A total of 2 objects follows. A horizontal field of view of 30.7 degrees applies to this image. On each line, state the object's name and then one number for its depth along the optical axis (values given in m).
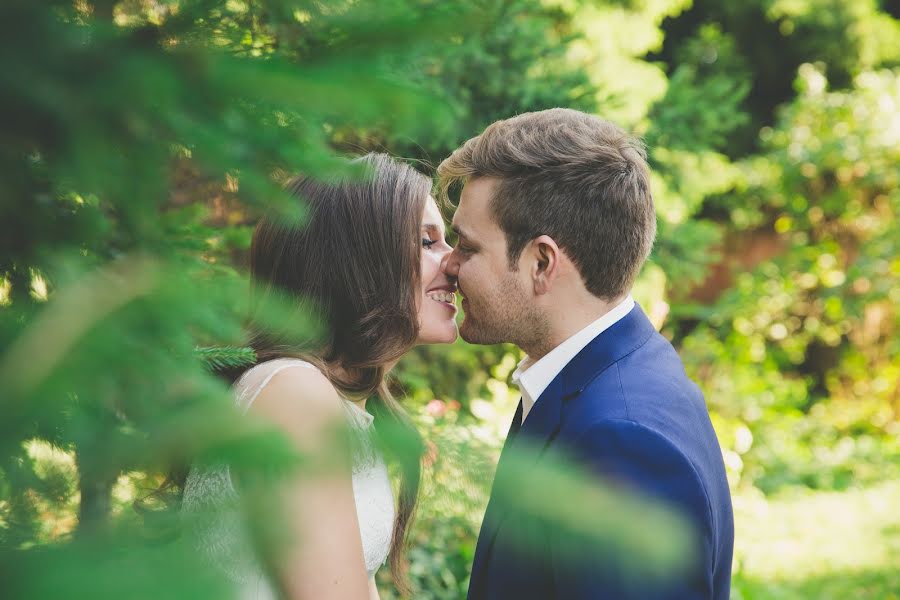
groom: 1.45
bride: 1.39
